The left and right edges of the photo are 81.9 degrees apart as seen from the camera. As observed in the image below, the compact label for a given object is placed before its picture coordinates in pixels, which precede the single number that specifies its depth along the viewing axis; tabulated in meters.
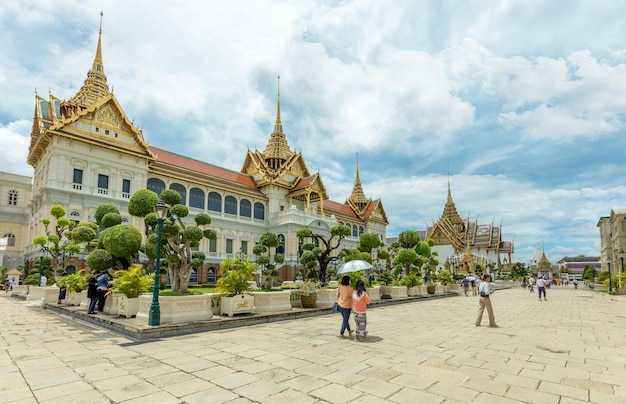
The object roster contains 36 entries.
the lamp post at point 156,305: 9.56
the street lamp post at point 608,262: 58.56
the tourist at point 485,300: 11.13
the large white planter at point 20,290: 24.81
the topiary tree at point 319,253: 19.12
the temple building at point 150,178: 28.42
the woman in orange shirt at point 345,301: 9.06
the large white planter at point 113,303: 12.74
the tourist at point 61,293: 16.62
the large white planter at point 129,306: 11.55
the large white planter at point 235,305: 11.94
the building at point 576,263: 118.64
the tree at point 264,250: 19.02
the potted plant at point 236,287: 11.99
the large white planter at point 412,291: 23.74
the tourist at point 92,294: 12.92
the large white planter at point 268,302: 13.32
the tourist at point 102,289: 13.05
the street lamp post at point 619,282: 35.30
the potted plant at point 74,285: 15.77
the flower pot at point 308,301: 14.84
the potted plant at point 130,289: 11.58
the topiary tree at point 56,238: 21.81
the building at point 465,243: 59.59
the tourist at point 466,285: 30.11
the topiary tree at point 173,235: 13.03
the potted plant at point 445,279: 30.61
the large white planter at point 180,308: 10.26
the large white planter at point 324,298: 15.70
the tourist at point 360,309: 8.69
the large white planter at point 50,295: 17.30
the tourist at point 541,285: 23.86
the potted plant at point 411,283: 23.78
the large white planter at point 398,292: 21.72
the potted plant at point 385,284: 21.31
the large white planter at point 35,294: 21.36
